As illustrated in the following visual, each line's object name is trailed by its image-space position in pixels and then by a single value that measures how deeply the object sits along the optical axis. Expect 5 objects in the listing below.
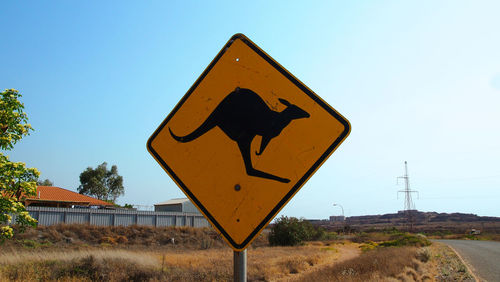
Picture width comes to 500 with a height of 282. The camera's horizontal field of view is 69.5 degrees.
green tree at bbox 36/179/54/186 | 82.69
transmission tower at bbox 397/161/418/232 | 69.24
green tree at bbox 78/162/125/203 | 72.75
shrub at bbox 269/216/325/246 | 40.47
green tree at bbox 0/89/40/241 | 7.87
